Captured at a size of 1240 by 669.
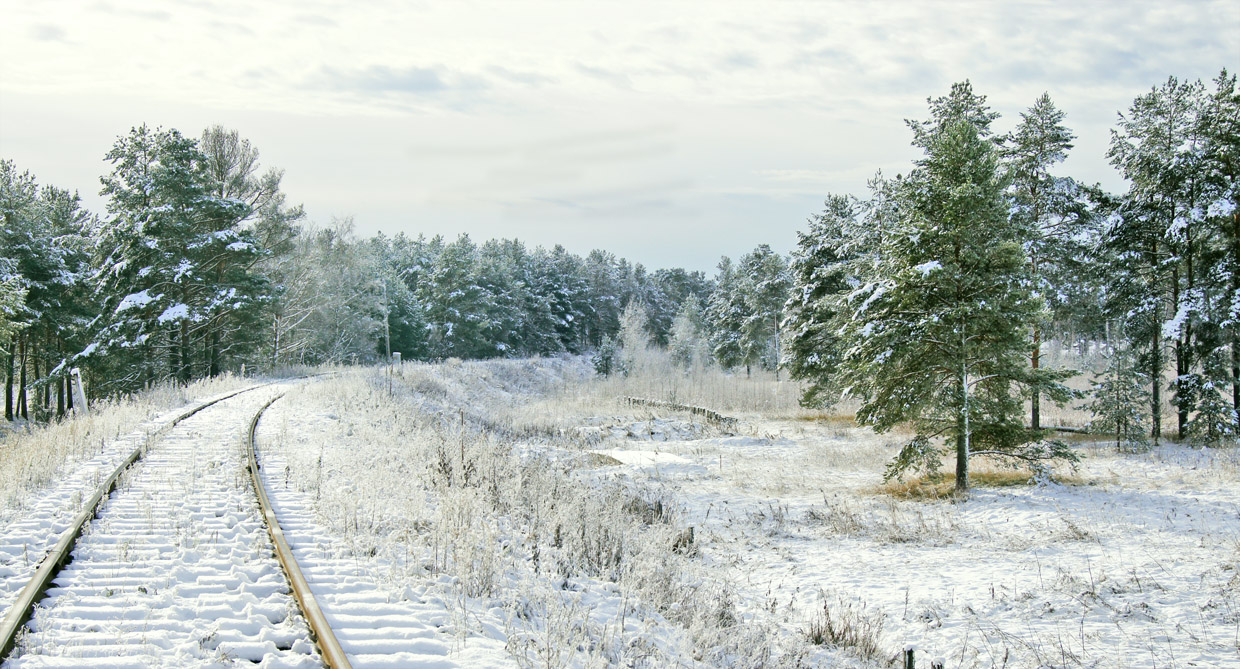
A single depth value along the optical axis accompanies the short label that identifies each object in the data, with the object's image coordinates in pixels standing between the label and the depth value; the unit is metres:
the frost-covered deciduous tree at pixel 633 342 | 58.47
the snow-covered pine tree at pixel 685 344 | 73.62
